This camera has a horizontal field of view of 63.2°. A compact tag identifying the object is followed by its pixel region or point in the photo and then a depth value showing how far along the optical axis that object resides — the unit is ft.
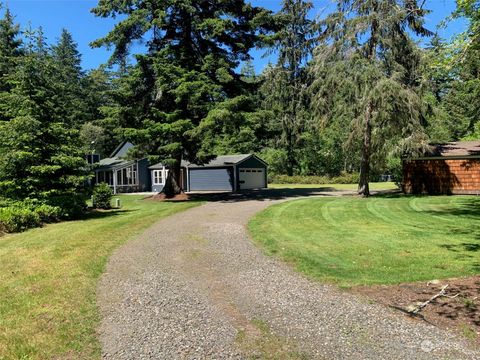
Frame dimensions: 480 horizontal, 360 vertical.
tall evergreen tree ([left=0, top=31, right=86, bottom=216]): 47.21
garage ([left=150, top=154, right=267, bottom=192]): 107.04
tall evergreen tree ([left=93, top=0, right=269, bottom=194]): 69.05
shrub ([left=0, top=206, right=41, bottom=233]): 41.32
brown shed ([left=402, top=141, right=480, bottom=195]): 67.62
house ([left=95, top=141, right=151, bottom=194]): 115.55
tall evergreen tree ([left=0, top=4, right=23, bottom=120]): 111.89
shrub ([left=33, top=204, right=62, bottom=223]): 46.60
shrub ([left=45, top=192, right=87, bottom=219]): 49.83
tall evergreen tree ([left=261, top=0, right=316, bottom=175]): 135.54
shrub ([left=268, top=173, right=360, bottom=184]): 133.59
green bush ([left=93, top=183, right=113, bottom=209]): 63.21
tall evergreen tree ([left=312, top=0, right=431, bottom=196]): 62.28
